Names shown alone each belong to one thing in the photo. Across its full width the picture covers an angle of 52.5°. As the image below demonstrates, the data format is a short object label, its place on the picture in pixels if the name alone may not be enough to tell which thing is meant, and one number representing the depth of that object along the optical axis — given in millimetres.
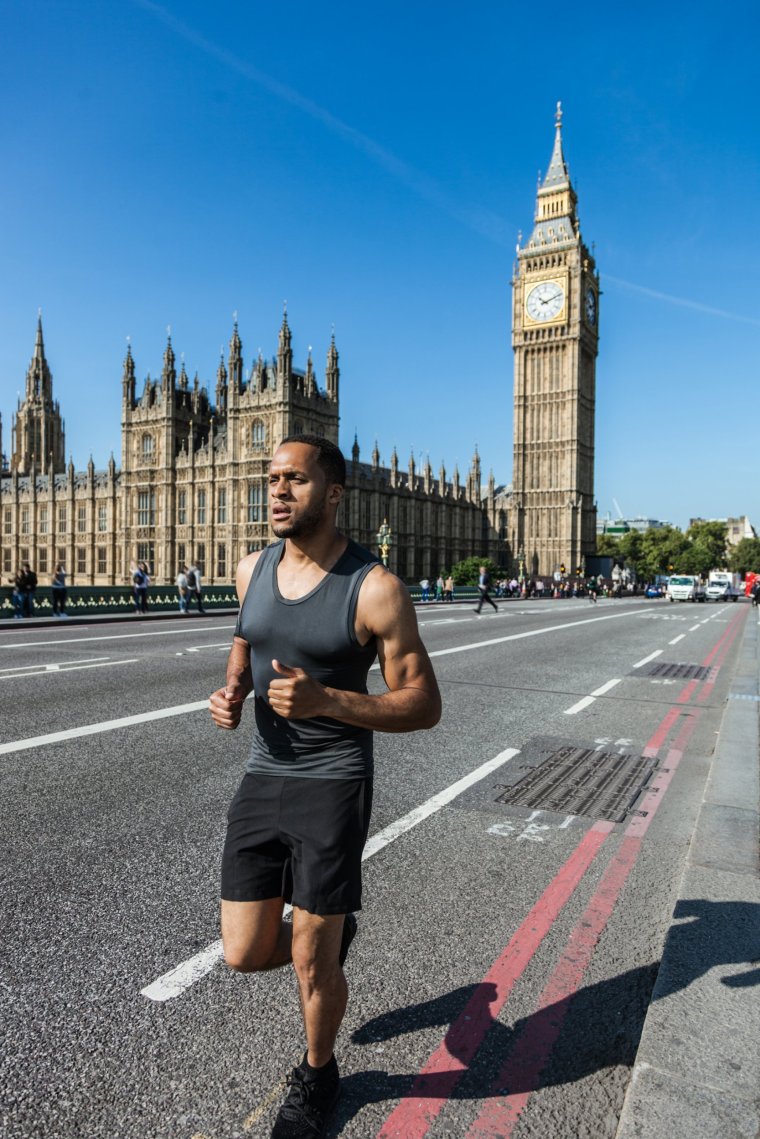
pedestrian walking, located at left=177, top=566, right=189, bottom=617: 26016
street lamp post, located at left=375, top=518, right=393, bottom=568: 45491
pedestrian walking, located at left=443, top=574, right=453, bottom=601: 43469
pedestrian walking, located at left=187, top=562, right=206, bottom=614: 25806
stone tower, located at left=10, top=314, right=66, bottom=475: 95125
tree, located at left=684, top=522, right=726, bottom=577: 114812
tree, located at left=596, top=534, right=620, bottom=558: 127106
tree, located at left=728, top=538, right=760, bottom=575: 148125
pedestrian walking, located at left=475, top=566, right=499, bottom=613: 27922
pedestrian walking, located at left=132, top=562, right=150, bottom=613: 24547
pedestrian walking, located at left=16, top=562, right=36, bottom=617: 21781
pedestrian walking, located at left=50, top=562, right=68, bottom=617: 22688
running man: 2246
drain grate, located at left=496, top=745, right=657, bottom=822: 5398
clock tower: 84875
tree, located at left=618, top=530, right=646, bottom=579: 123075
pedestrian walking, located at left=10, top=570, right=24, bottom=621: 22109
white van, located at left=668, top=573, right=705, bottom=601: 56875
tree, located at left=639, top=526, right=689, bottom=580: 117125
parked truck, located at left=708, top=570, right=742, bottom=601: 61125
